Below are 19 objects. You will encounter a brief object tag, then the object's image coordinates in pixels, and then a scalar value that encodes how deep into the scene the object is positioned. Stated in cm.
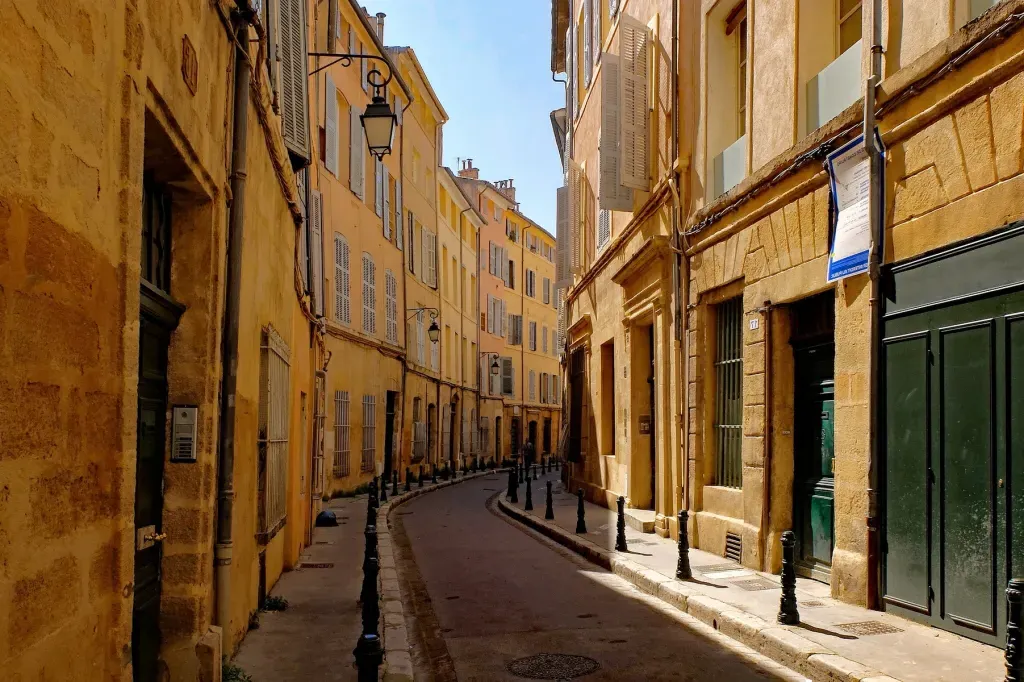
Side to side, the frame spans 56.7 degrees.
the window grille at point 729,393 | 1102
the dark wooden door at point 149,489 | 466
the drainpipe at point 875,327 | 748
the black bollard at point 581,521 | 1359
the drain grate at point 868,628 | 670
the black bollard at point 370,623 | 411
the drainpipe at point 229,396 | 557
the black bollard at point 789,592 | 697
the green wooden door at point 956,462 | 609
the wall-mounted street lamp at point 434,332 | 2550
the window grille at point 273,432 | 763
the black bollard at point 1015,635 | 434
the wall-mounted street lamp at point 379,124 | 1009
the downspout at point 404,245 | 2728
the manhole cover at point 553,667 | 611
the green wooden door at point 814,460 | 896
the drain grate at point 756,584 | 868
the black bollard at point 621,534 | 1123
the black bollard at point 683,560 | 919
